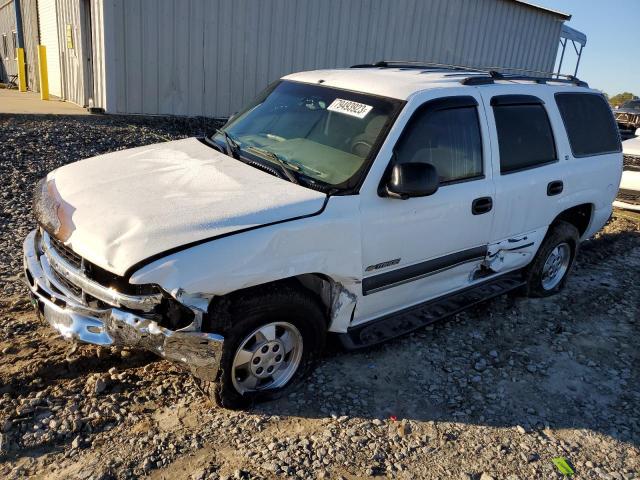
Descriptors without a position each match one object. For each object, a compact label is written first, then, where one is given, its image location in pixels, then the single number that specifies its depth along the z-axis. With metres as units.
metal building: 10.13
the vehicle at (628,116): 18.53
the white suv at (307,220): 2.69
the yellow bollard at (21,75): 15.15
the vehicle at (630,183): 8.12
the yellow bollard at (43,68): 12.63
